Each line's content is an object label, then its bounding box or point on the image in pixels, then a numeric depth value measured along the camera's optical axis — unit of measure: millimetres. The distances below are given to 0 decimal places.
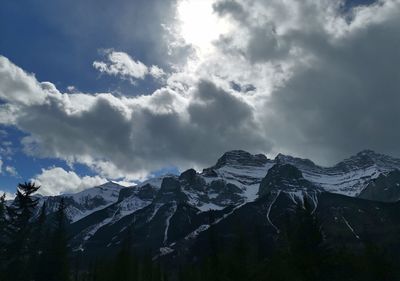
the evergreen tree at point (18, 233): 50156
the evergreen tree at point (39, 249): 53003
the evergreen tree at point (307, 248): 37125
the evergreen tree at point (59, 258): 53188
